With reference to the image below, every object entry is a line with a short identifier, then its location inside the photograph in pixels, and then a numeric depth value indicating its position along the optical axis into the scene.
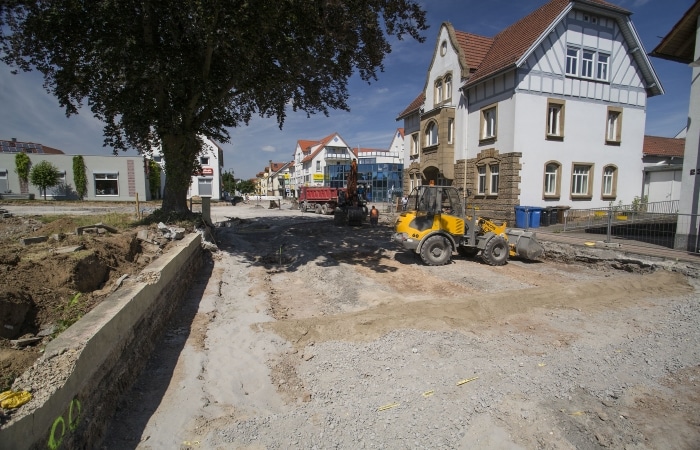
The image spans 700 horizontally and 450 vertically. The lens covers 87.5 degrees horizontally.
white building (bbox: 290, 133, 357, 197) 59.31
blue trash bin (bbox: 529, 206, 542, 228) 16.73
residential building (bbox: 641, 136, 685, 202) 20.00
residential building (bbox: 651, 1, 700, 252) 10.54
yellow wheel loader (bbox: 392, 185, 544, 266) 10.12
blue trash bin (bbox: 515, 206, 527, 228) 16.78
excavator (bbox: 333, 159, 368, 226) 19.30
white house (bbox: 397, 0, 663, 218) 17.34
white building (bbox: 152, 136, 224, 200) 45.19
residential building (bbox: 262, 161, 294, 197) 82.00
